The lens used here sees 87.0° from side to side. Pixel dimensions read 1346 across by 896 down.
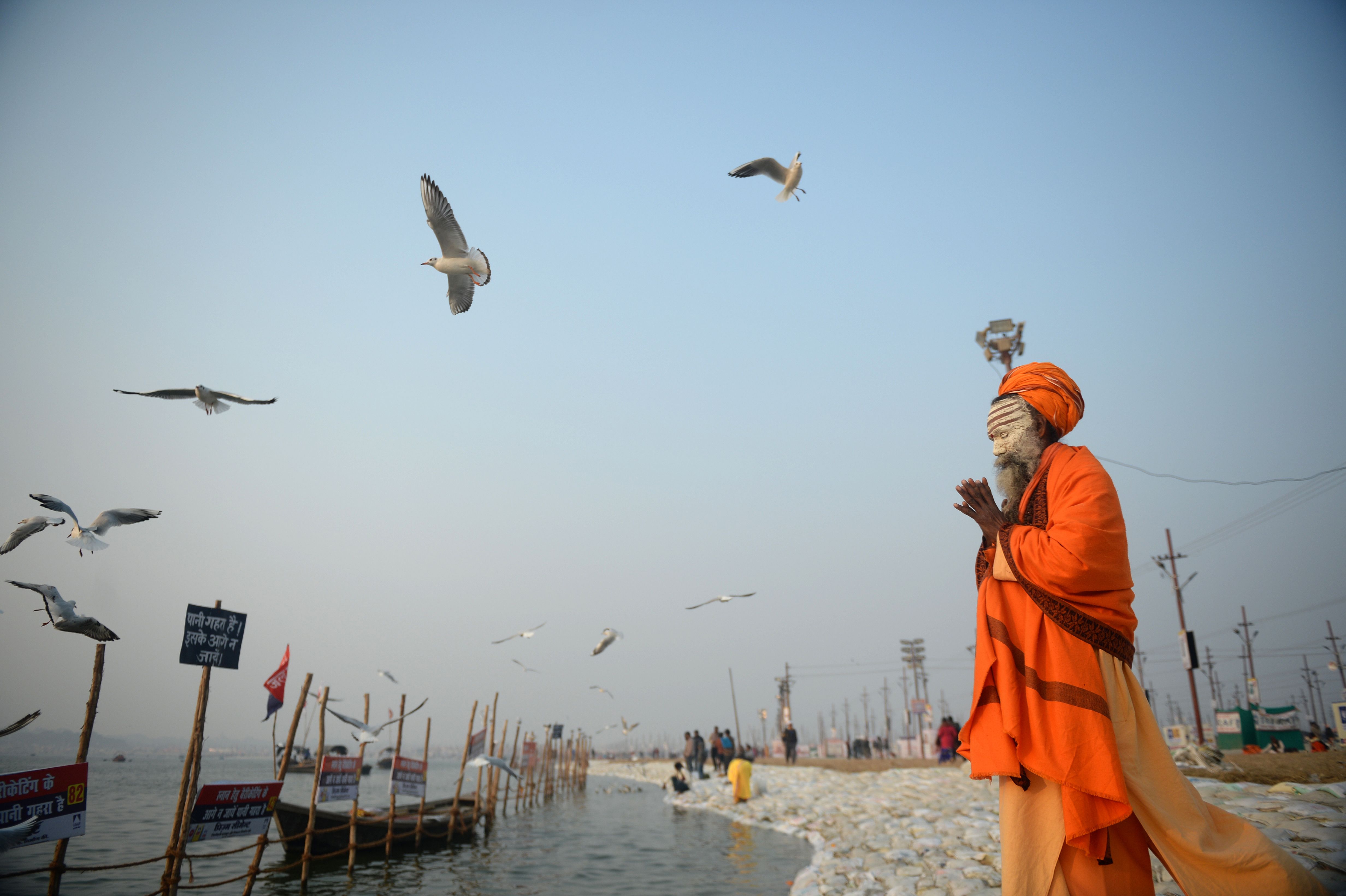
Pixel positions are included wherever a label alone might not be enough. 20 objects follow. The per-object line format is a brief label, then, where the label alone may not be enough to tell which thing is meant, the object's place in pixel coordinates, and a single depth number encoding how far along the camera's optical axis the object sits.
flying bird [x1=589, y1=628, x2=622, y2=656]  14.63
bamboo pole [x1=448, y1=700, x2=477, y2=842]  15.65
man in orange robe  2.17
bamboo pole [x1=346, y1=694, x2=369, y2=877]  11.09
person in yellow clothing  20.16
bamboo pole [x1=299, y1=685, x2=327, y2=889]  10.30
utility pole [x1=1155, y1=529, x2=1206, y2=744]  16.67
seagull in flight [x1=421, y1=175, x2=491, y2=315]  7.25
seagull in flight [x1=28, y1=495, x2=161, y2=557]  6.07
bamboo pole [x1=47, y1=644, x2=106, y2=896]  5.58
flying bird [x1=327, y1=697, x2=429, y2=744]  11.48
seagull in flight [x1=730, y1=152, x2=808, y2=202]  7.17
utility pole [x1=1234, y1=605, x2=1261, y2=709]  42.69
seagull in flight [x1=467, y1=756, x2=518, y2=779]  13.44
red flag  11.34
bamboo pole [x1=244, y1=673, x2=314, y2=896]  7.96
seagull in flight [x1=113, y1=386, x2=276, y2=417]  6.46
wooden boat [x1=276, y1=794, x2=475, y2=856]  11.88
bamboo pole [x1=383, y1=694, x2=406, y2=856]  12.90
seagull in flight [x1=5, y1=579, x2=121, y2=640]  5.60
